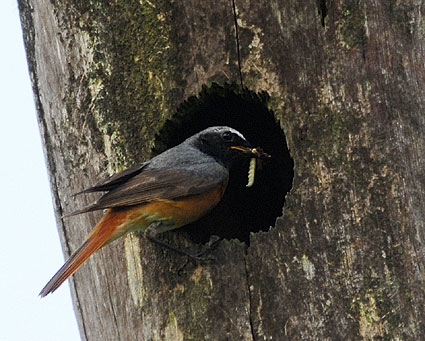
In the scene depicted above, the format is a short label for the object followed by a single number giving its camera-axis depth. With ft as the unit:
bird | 26.32
